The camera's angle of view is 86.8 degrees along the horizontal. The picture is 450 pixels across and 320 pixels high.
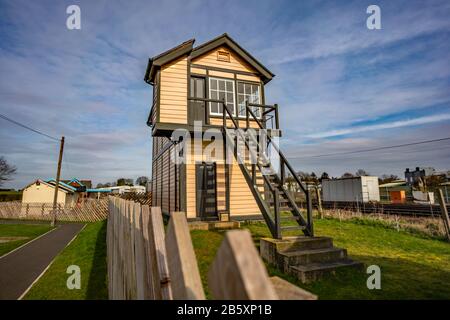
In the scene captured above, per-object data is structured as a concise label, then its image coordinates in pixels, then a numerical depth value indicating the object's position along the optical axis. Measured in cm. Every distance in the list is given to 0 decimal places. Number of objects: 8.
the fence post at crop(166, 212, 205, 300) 101
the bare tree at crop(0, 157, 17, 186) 5328
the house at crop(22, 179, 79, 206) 2927
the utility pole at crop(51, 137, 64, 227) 2083
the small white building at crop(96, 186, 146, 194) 6015
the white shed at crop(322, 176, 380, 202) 3422
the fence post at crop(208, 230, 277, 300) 66
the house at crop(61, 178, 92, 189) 4106
